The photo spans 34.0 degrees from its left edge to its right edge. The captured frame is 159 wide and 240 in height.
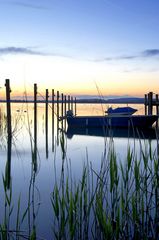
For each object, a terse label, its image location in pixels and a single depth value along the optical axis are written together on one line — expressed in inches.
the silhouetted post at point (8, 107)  448.2
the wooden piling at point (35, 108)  599.3
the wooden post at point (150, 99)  674.9
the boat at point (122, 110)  862.8
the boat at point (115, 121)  737.8
